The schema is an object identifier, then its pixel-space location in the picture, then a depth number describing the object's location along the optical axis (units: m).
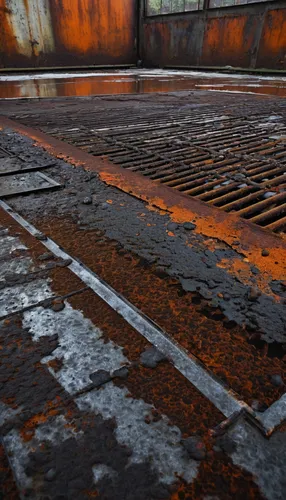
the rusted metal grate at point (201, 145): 1.50
